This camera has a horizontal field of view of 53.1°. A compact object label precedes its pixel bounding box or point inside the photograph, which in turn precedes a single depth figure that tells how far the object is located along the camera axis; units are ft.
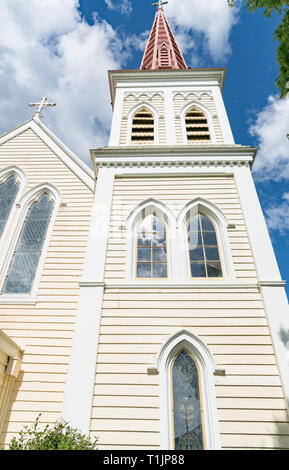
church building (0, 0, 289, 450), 16.76
